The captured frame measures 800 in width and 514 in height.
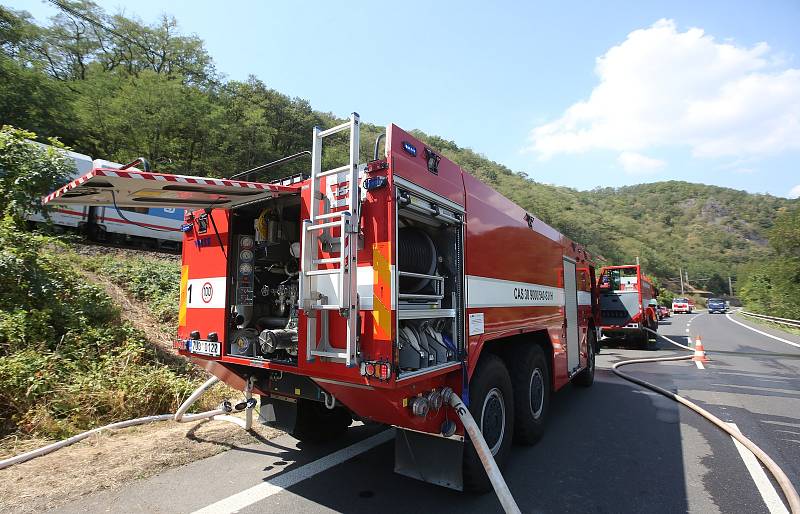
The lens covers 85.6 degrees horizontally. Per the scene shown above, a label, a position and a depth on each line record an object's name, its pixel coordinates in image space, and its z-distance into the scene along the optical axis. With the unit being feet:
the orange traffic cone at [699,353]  38.50
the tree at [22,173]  22.11
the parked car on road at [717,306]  163.22
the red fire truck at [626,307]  47.52
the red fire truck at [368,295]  10.01
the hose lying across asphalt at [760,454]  11.80
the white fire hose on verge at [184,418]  13.37
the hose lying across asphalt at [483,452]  10.03
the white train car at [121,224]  51.93
